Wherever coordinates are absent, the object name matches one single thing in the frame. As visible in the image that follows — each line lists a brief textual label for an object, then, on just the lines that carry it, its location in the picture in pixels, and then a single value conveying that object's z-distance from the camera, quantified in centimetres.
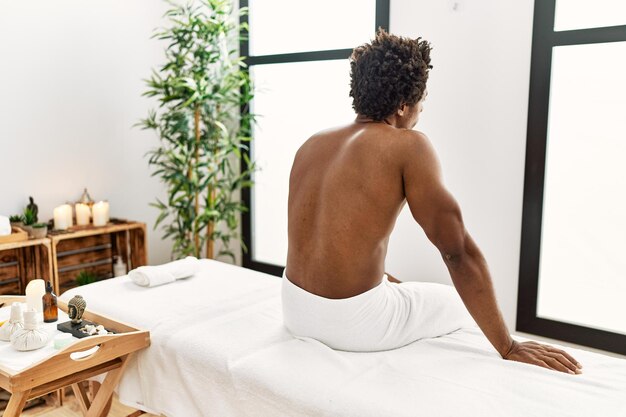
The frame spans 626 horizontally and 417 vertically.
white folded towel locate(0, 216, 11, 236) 231
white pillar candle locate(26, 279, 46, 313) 171
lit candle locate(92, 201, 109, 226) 275
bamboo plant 290
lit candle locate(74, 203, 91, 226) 273
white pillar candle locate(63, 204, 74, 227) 264
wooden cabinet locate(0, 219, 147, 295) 244
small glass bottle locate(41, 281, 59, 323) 170
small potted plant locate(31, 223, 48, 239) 240
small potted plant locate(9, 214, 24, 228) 249
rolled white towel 207
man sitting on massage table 141
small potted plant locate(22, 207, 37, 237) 242
